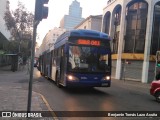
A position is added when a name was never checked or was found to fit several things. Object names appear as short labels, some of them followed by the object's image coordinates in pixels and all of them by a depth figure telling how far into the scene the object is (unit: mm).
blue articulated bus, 16828
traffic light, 9062
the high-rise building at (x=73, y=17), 164375
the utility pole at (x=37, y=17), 9050
